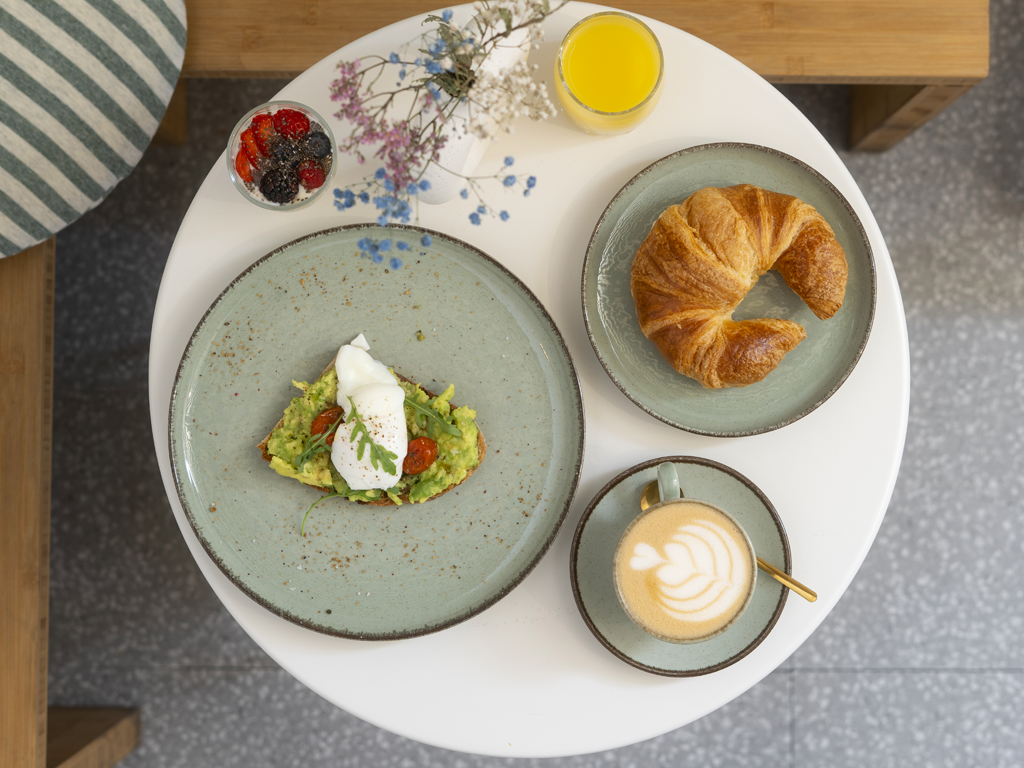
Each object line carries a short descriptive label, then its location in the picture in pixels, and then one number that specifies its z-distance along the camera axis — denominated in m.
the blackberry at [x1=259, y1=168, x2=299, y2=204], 1.11
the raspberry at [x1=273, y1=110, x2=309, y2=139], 1.11
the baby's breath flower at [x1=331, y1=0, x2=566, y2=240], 0.98
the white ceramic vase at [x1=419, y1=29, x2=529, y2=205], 1.07
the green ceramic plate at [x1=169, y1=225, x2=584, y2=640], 1.18
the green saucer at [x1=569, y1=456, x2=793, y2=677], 1.18
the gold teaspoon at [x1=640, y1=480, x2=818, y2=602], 1.15
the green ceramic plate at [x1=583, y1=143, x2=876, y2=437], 1.19
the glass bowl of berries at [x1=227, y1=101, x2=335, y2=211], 1.10
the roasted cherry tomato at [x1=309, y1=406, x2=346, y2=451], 1.17
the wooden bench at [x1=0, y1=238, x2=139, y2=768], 1.47
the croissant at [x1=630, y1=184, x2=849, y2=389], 1.11
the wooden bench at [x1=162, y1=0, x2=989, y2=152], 1.39
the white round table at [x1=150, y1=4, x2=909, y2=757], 1.23
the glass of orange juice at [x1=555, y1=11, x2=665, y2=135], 1.17
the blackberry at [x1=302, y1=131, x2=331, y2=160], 1.11
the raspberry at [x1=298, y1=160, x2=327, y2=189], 1.11
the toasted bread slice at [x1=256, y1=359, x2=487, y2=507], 1.19
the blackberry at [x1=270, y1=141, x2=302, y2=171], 1.11
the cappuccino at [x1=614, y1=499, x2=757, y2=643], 1.07
